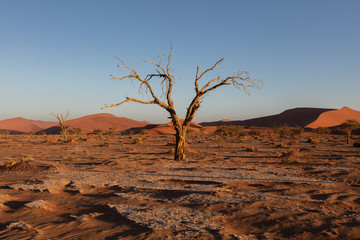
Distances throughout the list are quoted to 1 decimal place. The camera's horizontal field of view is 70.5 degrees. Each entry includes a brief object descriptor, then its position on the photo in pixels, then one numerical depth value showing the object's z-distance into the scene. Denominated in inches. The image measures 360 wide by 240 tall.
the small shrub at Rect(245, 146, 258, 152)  744.3
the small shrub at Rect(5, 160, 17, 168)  409.8
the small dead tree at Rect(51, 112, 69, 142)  1386.9
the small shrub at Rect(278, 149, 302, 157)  593.0
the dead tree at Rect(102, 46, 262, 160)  477.7
